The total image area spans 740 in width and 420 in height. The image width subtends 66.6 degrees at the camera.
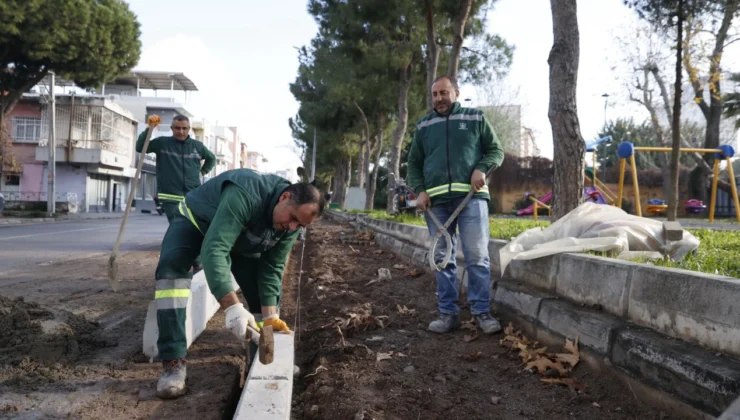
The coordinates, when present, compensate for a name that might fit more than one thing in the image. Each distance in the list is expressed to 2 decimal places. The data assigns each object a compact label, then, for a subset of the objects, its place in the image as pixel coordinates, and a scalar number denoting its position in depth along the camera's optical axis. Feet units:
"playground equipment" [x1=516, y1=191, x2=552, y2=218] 78.19
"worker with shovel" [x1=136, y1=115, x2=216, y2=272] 19.11
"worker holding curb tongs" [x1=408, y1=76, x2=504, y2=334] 13.10
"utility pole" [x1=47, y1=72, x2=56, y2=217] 72.06
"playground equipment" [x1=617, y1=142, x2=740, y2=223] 31.01
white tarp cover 12.50
